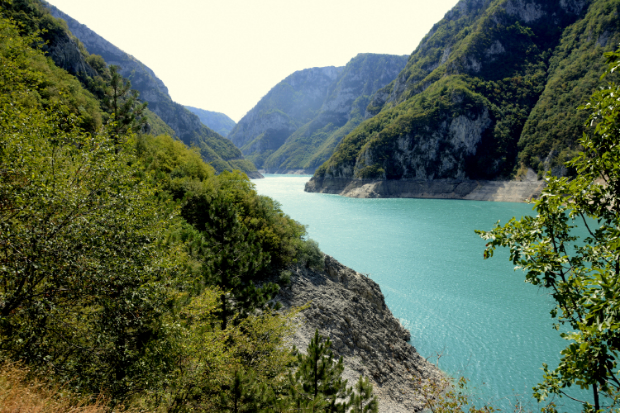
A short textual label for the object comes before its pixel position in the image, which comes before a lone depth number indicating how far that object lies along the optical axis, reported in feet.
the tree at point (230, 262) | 38.24
